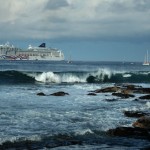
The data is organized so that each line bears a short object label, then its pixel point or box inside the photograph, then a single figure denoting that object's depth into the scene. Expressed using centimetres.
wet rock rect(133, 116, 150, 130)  1912
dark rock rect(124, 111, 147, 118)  2367
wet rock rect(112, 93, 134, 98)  3709
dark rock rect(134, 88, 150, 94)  4278
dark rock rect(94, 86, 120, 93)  4301
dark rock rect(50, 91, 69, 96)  3869
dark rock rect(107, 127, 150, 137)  1817
